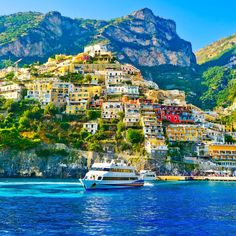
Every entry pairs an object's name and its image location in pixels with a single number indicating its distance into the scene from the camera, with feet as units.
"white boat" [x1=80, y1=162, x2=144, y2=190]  258.57
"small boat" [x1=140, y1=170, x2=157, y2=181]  355.89
